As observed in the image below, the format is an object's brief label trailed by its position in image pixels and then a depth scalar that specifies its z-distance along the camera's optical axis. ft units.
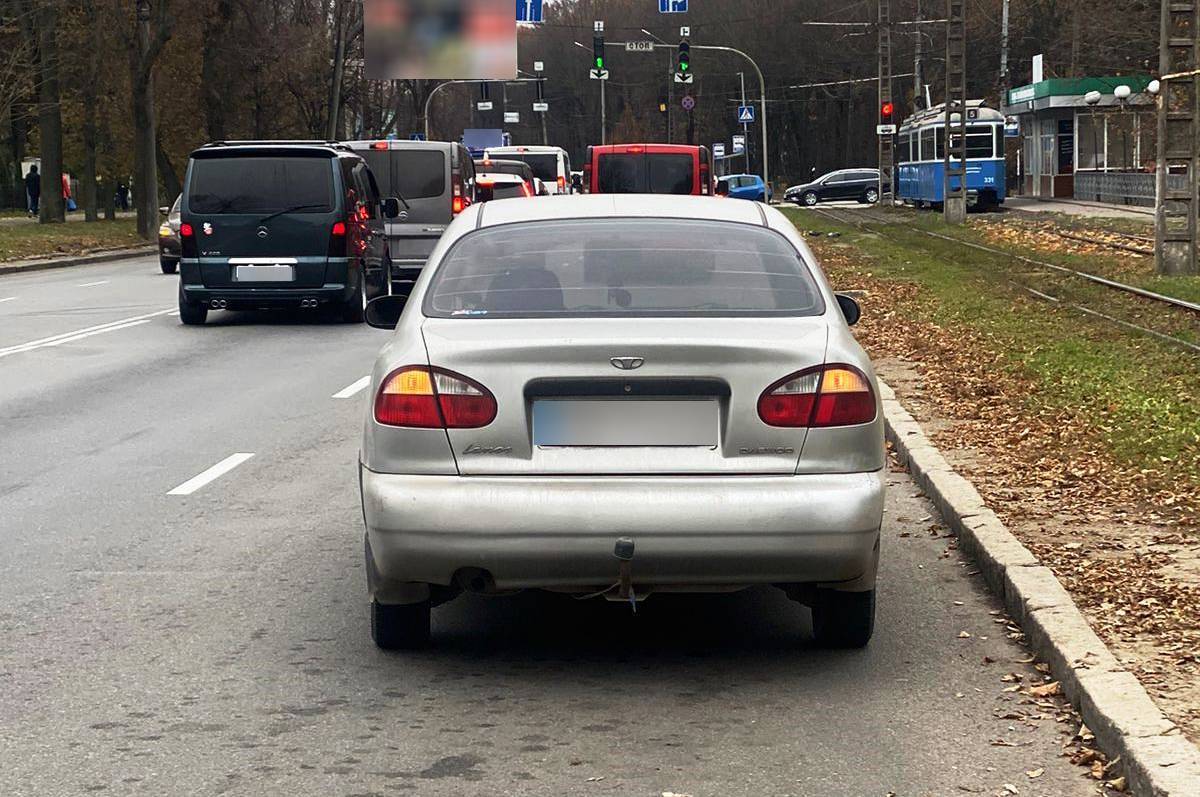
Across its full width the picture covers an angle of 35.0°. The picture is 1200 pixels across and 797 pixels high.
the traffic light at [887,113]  179.93
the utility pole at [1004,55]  220.29
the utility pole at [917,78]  218.38
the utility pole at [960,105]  147.84
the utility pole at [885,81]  186.09
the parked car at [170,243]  106.83
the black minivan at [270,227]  65.41
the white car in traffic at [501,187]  102.63
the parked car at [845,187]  257.14
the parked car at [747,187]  256.32
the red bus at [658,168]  113.19
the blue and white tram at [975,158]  178.09
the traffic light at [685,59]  151.98
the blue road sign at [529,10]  180.96
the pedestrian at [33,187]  216.33
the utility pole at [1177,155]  75.31
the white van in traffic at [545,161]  167.63
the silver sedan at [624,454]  18.28
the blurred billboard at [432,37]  161.27
